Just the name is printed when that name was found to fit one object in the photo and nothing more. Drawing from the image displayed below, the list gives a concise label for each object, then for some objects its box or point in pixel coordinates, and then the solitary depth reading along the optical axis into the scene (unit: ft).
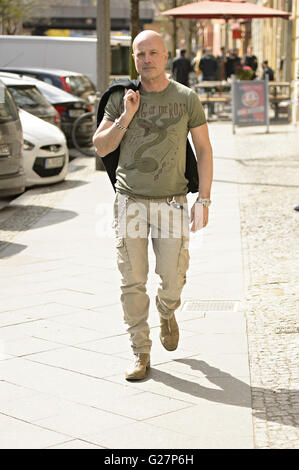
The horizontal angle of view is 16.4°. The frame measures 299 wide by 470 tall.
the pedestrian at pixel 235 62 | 111.21
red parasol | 81.97
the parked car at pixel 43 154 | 49.03
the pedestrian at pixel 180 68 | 95.86
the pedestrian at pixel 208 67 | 106.11
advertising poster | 70.85
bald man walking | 17.44
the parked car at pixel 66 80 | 69.72
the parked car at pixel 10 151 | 40.75
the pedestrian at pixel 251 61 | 116.26
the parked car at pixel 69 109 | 64.28
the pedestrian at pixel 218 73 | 115.34
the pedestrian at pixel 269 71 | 97.29
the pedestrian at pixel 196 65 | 144.44
